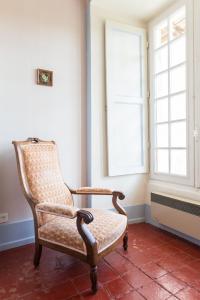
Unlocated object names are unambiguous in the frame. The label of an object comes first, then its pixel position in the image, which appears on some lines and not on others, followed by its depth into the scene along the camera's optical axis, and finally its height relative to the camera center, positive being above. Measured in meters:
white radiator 2.09 -0.72
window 2.34 +0.54
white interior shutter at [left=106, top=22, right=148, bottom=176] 2.64 +0.57
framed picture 2.30 +0.73
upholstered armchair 1.51 -0.55
